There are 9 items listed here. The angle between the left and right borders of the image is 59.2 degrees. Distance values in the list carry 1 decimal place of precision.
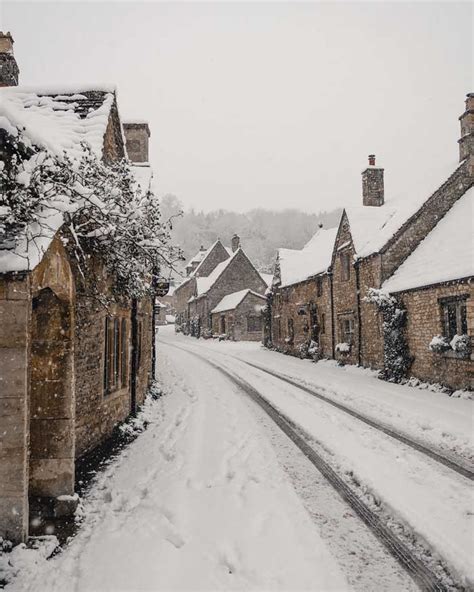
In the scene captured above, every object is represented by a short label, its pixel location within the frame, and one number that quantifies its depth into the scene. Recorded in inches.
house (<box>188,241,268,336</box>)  1867.2
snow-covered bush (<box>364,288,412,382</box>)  615.8
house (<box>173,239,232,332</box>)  2239.2
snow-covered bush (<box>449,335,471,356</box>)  488.7
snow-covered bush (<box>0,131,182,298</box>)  187.8
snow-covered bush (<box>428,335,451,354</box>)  526.0
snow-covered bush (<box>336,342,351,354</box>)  801.6
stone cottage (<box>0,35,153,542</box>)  179.5
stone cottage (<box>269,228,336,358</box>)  936.3
